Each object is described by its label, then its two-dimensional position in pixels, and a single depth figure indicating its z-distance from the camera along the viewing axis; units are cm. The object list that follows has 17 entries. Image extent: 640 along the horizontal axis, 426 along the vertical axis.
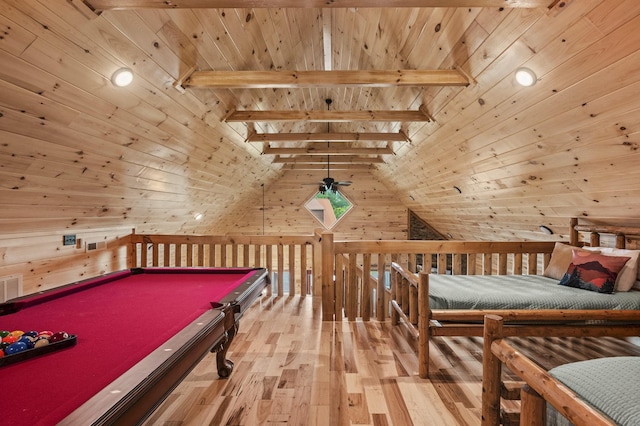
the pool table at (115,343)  84
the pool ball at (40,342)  112
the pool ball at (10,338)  114
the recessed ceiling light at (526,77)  215
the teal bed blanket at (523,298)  253
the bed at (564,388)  96
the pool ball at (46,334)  118
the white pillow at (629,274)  276
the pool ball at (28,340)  112
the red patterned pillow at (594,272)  273
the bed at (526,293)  242
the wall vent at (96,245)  367
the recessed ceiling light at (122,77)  216
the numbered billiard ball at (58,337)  117
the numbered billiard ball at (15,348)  106
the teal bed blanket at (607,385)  100
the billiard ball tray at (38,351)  104
